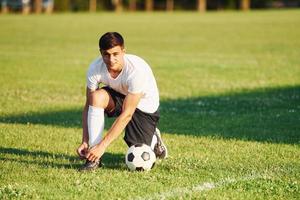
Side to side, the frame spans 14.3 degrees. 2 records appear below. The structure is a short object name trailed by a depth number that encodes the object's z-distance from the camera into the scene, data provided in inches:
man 566.0
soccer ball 586.9
